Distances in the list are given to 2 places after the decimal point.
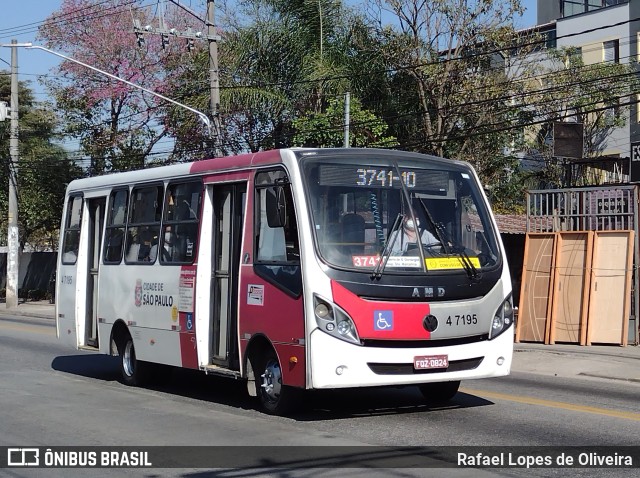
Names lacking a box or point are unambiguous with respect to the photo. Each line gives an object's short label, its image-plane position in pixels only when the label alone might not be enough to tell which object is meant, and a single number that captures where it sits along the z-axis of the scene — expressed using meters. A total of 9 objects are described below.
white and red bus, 9.78
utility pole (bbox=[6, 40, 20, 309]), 36.47
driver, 10.12
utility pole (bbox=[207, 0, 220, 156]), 26.08
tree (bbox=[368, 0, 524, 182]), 30.42
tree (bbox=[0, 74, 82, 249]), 41.28
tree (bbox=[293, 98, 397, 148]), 29.06
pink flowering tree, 38.84
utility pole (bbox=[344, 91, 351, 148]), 25.64
